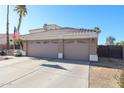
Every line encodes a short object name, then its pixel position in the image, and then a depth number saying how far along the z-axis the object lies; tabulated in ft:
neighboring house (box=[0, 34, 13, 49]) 63.69
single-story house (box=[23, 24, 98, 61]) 28.58
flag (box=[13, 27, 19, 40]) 39.93
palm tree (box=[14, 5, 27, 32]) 55.38
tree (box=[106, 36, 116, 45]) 154.00
